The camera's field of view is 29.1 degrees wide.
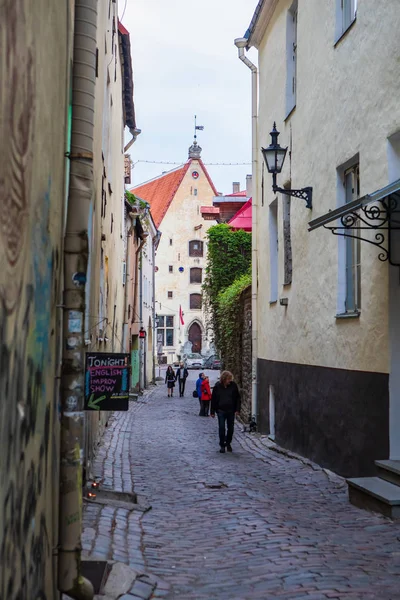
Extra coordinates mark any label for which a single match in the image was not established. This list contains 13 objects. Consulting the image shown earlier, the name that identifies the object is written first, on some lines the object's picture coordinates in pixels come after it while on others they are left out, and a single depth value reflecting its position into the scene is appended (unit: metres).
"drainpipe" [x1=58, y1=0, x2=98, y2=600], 4.63
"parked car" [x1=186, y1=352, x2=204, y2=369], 60.16
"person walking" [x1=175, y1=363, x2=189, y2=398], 33.05
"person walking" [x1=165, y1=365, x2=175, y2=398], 31.95
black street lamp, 12.25
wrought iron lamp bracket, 11.77
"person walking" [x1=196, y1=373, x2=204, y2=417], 23.25
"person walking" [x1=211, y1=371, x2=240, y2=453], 13.82
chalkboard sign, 6.81
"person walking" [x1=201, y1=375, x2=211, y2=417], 22.72
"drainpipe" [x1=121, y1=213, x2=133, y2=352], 23.69
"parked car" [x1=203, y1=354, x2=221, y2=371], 58.19
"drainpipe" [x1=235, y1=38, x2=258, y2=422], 17.28
